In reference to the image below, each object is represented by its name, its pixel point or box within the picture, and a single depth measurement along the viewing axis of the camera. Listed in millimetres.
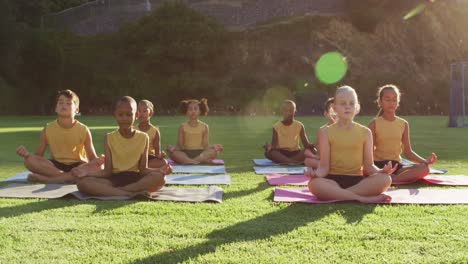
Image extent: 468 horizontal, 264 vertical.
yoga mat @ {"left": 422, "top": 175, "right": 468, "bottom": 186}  7066
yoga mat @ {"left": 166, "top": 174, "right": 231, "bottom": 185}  7176
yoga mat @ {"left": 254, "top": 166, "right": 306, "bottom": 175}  8469
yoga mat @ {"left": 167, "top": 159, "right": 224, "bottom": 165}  9818
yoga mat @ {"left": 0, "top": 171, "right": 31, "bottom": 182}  7289
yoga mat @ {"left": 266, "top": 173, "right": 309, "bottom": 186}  7117
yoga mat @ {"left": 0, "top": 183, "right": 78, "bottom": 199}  6023
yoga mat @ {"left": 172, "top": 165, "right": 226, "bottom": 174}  8523
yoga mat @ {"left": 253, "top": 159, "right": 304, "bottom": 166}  9745
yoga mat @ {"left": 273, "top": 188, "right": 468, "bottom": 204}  5672
